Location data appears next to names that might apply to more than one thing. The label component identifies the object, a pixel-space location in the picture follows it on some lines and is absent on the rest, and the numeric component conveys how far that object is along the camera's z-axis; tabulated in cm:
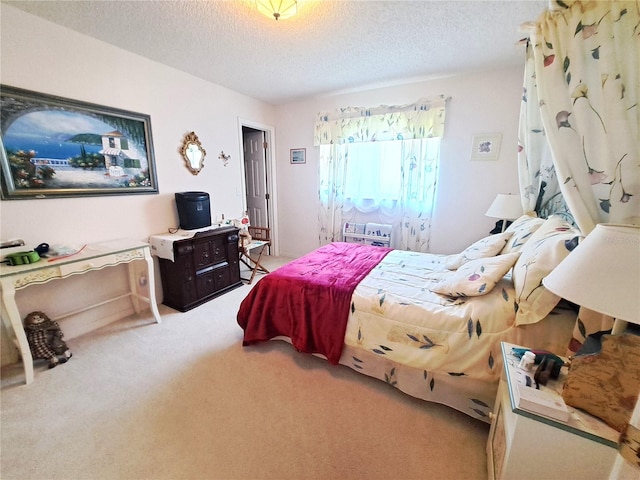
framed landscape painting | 187
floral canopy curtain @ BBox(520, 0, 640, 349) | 109
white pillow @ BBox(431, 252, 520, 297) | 148
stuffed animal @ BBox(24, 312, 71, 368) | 189
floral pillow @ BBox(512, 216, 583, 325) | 123
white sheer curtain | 322
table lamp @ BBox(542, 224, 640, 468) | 71
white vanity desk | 163
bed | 130
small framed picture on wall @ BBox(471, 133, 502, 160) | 292
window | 325
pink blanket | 177
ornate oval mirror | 296
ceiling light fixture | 163
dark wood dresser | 267
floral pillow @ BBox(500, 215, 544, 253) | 172
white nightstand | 81
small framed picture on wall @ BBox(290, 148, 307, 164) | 410
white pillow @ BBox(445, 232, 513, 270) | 189
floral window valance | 310
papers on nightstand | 84
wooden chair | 349
